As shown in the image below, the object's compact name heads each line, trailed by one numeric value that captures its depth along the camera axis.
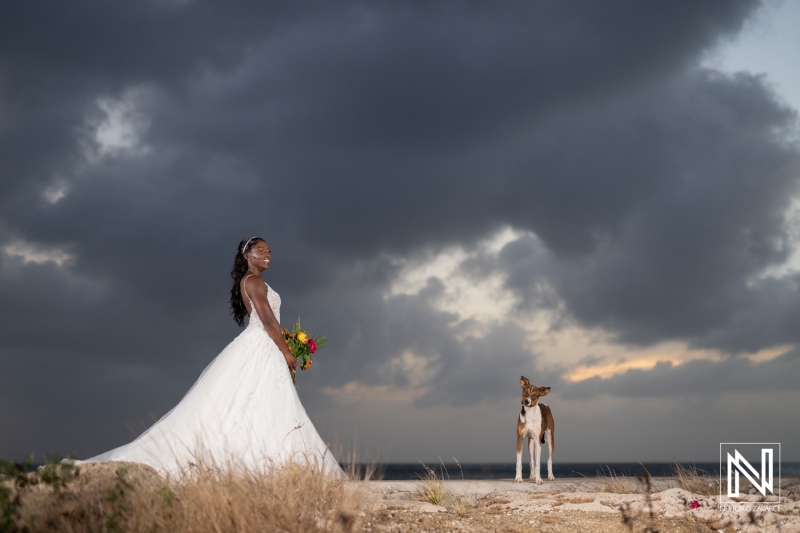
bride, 9.13
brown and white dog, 13.20
